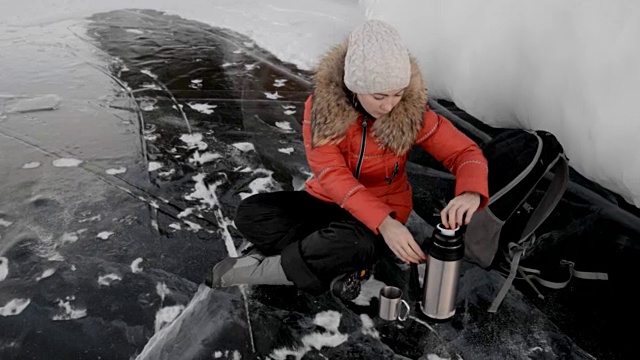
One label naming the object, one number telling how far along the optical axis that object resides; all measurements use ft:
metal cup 7.25
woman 6.70
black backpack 7.70
